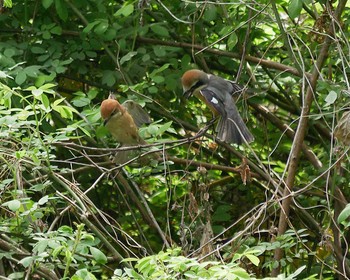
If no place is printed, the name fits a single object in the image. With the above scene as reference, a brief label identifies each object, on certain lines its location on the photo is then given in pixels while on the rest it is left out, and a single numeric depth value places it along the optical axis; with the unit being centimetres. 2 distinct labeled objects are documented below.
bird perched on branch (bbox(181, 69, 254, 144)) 968
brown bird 934
